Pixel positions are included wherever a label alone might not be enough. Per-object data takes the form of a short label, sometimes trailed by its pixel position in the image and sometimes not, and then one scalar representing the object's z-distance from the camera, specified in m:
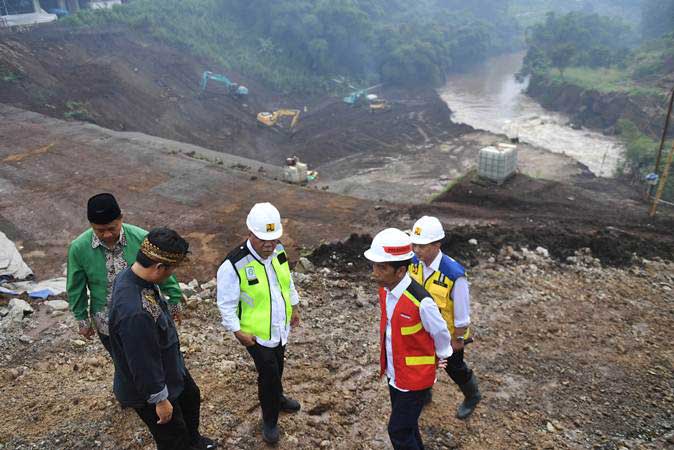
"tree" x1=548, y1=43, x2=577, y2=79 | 34.78
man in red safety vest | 2.68
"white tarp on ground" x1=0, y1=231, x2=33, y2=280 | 6.57
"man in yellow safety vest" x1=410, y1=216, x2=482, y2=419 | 3.30
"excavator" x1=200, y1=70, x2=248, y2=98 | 24.56
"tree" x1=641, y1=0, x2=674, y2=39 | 43.56
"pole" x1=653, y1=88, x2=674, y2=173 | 11.35
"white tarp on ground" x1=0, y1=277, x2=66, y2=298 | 5.91
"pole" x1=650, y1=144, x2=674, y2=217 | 9.56
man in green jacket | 3.04
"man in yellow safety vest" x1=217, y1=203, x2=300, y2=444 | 3.07
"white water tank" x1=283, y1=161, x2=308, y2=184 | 12.91
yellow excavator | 23.08
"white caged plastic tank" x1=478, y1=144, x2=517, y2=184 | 12.13
